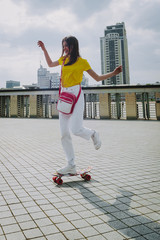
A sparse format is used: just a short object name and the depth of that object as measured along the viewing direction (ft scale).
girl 8.93
